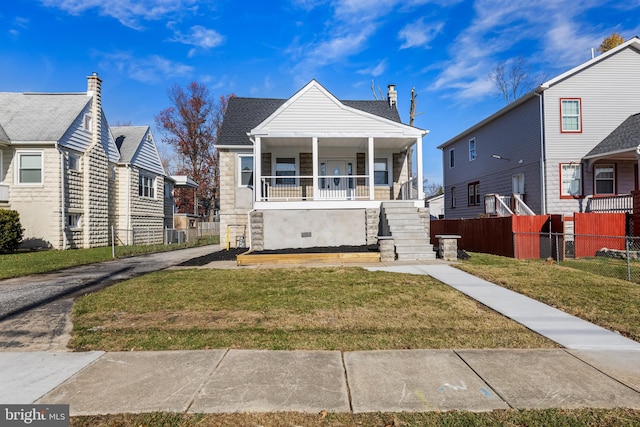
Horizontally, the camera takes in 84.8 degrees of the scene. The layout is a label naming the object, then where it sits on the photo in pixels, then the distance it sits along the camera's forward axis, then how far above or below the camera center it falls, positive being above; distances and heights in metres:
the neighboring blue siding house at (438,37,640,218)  15.67 +3.64
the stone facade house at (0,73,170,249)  16.47 +2.51
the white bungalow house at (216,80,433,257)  13.16 +1.89
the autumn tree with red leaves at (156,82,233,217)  37.06 +8.05
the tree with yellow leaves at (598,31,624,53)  28.94 +14.28
